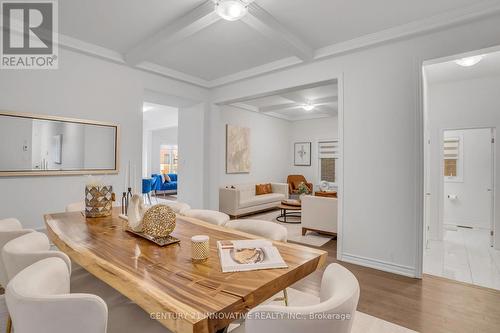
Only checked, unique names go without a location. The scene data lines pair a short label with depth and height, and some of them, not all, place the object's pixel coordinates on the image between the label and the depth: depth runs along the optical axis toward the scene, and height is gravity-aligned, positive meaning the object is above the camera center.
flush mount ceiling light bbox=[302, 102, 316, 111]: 6.09 +1.50
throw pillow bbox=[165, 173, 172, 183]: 9.60 -0.43
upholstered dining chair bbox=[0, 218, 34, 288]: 1.53 -0.43
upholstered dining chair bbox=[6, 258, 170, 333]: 0.82 -0.47
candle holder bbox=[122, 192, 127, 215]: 2.29 -0.40
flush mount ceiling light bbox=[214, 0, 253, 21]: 2.21 +1.39
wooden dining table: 0.83 -0.45
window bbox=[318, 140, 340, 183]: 7.51 +0.23
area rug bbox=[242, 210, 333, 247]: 3.95 -1.14
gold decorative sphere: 1.53 -0.33
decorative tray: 1.46 -0.43
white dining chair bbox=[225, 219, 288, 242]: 1.74 -0.44
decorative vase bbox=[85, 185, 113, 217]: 2.14 -0.29
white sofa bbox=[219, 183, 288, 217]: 5.57 -0.75
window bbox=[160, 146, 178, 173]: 10.62 +0.36
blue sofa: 9.27 -0.66
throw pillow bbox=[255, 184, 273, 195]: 6.73 -0.57
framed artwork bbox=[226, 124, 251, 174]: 6.23 +0.45
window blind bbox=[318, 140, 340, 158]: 7.48 +0.56
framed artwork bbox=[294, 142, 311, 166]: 7.91 +0.43
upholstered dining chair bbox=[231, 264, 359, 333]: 0.76 -0.45
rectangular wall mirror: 2.81 +0.25
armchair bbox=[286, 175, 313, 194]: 7.55 -0.43
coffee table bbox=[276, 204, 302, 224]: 5.33 -1.12
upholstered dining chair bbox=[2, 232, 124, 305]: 1.23 -0.47
